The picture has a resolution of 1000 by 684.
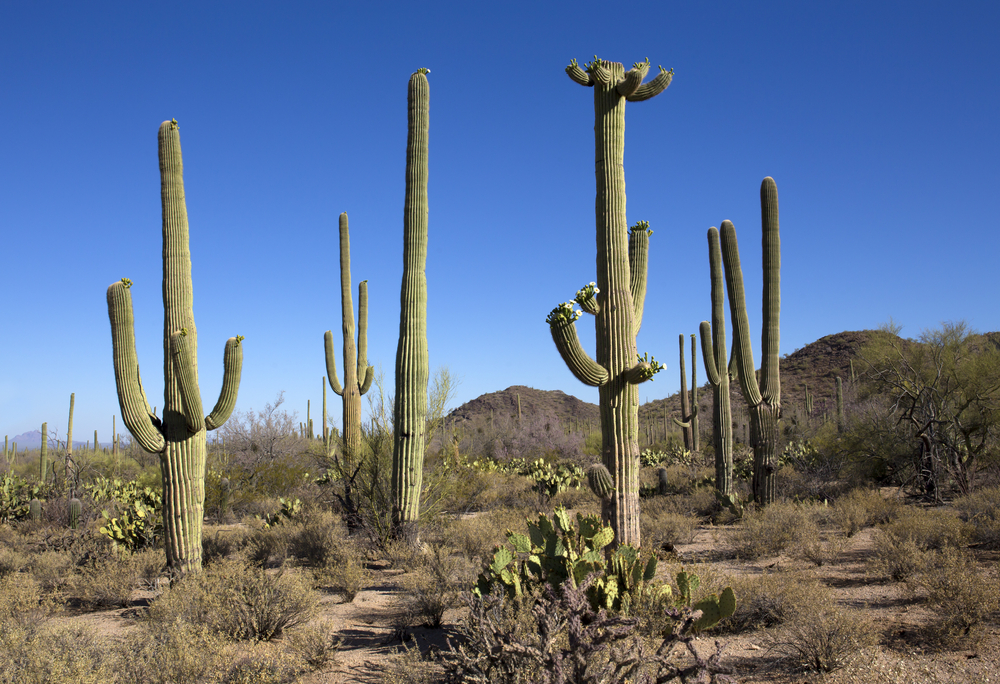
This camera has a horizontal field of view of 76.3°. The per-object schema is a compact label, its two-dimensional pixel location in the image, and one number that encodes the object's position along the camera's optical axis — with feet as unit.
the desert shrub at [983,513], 28.37
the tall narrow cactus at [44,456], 64.90
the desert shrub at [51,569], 27.63
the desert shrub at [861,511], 34.40
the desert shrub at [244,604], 20.35
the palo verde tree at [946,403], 42.06
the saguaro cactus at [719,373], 45.91
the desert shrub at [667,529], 34.68
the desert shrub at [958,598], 18.54
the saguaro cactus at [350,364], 43.33
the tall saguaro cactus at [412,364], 31.55
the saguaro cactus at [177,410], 26.16
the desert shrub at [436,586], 21.90
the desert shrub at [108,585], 25.55
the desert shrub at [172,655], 15.48
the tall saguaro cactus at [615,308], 23.71
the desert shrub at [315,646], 18.04
